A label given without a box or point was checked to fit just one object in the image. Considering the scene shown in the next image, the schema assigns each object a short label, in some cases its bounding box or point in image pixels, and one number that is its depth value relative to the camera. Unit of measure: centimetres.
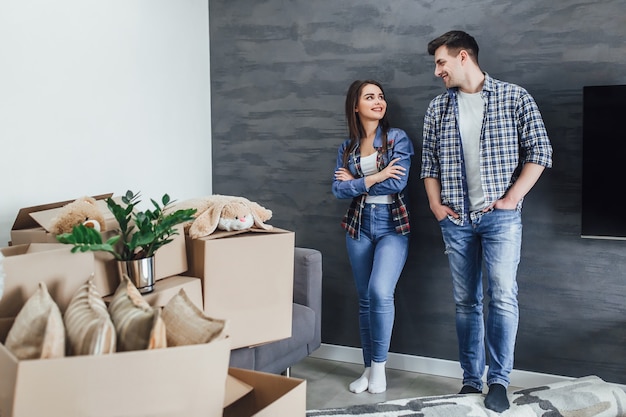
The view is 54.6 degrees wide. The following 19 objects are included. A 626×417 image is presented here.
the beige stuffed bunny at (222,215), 213
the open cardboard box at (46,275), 146
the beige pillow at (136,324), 116
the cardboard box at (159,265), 181
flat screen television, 270
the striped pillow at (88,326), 112
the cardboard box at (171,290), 178
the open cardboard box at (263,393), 133
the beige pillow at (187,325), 121
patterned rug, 263
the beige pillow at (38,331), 113
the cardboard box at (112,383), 107
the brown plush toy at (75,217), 198
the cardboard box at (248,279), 209
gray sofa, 258
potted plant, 177
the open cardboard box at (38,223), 208
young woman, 303
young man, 271
